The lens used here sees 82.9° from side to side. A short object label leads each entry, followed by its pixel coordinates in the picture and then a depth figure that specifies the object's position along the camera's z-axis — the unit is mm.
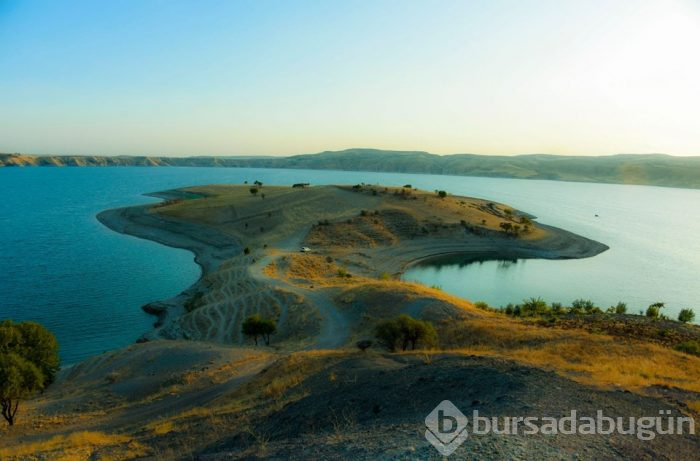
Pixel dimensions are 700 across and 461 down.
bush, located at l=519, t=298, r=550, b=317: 35469
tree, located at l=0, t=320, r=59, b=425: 18062
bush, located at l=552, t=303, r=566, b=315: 35094
